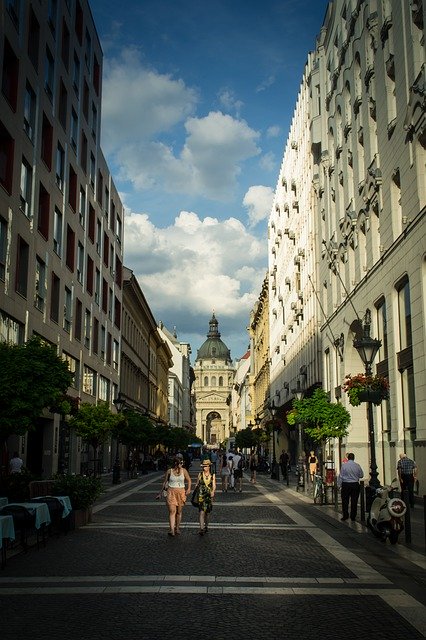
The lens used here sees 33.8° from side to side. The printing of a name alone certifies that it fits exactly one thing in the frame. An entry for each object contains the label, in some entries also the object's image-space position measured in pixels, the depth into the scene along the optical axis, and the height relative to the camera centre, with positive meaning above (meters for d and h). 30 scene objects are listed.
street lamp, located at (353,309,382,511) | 15.79 +2.00
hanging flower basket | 16.91 +1.59
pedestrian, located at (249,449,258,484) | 36.28 -1.00
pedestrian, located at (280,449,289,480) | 40.57 -0.63
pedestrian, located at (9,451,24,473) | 22.14 -0.38
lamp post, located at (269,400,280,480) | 41.07 -1.04
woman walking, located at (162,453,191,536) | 14.42 -0.80
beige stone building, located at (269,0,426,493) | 22.27 +9.98
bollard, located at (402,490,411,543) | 13.03 -1.22
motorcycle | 12.91 -1.18
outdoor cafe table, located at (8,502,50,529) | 12.18 -1.03
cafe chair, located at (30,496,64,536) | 14.03 -1.15
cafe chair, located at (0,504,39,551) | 11.96 -1.09
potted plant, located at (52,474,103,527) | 15.68 -0.86
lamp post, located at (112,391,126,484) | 34.47 -1.07
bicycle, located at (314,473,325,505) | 22.80 -1.25
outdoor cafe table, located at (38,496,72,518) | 14.43 -1.07
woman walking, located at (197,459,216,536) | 14.59 -0.84
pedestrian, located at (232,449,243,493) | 30.52 -0.69
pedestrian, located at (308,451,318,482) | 31.48 -0.54
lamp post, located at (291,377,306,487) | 30.12 -0.48
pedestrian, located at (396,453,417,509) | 20.02 -0.51
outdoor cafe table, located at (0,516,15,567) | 10.34 -1.16
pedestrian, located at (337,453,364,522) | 16.56 -0.73
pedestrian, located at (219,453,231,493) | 30.67 -1.00
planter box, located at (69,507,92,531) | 15.40 -1.49
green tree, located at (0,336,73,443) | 16.31 +1.64
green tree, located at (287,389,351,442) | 26.11 +1.28
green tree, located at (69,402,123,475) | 31.28 +1.35
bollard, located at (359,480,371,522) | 16.59 -1.23
